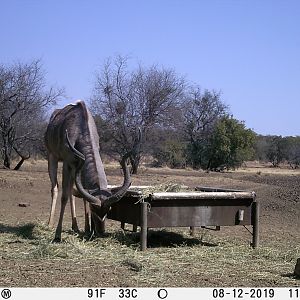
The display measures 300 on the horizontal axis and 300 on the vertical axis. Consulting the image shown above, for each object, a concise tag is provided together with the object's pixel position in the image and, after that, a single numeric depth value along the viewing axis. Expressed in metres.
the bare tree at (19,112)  33.91
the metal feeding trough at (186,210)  10.37
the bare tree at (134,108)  37.44
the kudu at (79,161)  10.57
